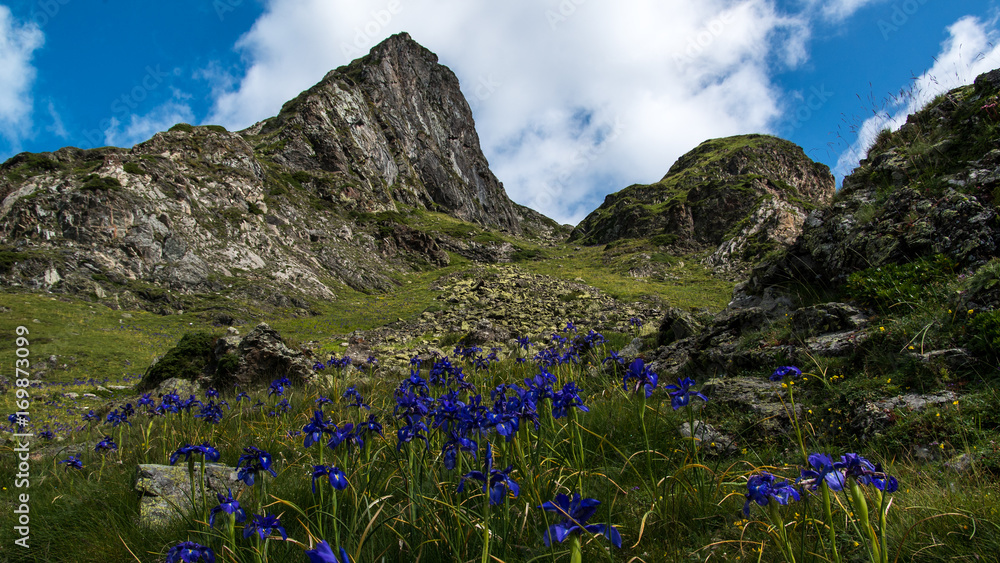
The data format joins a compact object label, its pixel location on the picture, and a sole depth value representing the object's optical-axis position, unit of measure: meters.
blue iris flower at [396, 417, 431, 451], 2.66
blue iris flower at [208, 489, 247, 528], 2.12
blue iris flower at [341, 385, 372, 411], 4.05
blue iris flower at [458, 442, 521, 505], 1.90
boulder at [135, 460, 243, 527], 3.38
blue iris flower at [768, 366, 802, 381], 2.77
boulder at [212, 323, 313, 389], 9.80
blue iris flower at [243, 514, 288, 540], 1.97
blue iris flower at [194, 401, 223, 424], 4.67
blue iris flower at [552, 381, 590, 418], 2.63
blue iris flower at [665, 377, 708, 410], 2.66
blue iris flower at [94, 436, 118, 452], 4.75
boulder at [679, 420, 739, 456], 3.99
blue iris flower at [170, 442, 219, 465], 2.60
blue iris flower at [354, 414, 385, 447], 2.79
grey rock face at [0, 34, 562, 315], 27.34
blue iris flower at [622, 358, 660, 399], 2.51
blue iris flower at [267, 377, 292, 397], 5.42
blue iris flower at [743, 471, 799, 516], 1.78
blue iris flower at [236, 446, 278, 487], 2.50
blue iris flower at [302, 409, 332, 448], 2.70
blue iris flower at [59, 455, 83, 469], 4.47
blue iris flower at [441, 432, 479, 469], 2.42
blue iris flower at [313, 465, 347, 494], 2.14
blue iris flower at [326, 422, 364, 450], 2.64
